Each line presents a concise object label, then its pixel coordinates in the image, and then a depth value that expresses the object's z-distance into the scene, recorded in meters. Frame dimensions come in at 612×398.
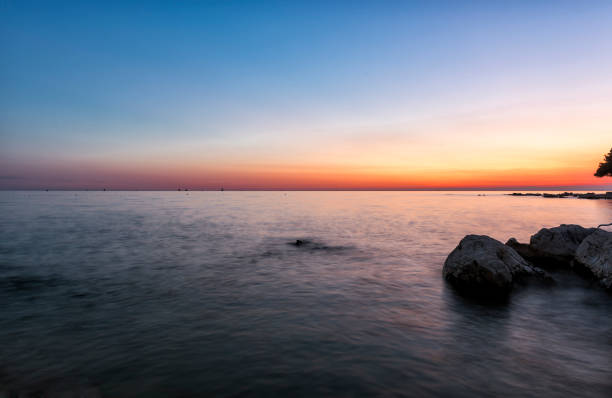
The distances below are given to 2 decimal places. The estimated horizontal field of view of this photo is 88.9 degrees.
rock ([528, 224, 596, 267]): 15.88
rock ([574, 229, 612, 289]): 12.42
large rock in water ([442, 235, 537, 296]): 11.92
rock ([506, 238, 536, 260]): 16.80
